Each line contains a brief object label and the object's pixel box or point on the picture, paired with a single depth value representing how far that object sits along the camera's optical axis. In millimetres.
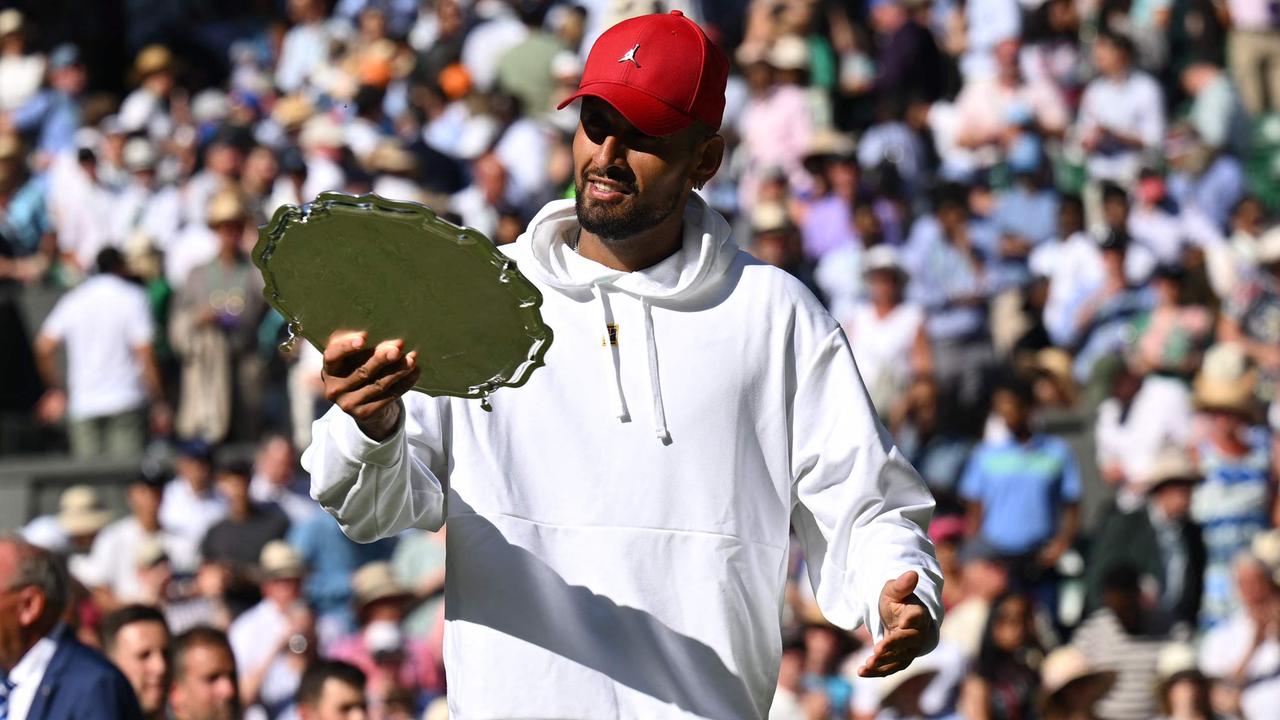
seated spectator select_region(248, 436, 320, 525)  13727
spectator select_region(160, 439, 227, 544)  13820
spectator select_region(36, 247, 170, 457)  15328
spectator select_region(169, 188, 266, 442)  15617
